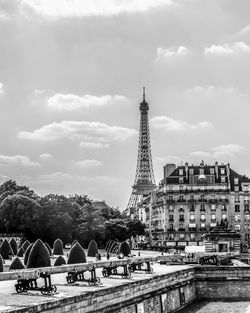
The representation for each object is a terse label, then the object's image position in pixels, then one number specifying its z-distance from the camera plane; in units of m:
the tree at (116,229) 113.81
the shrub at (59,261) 46.85
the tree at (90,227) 104.69
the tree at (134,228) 118.44
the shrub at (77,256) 39.78
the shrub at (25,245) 72.16
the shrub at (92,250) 68.94
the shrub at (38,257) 32.69
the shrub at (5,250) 63.97
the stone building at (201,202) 118.50
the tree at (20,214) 100.31
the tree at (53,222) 100.88
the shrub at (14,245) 76.71
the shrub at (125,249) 62.78
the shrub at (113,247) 79.51
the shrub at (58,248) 74.21
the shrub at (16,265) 39.96
